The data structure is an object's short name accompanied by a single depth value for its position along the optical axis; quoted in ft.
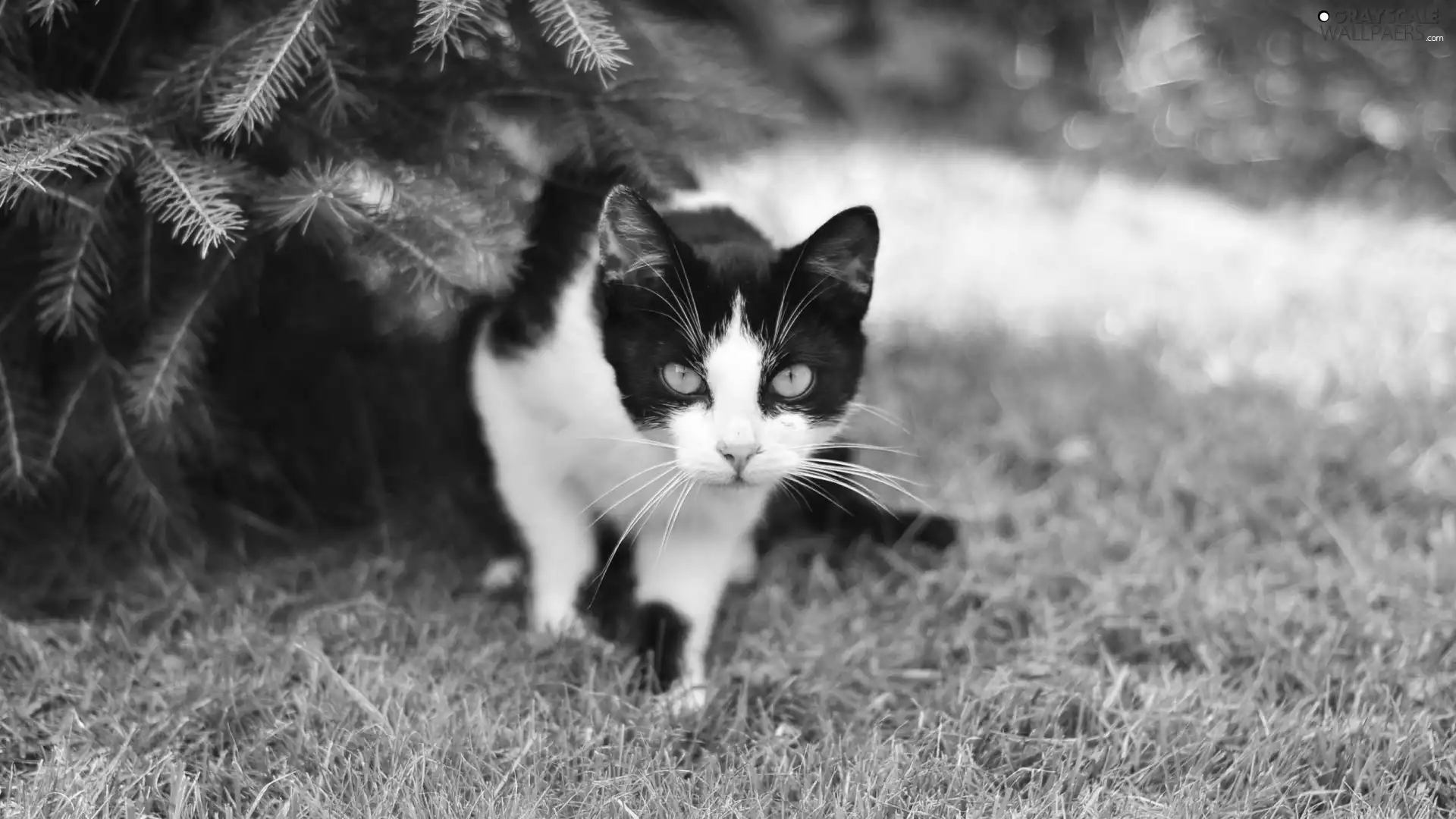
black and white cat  5.53
